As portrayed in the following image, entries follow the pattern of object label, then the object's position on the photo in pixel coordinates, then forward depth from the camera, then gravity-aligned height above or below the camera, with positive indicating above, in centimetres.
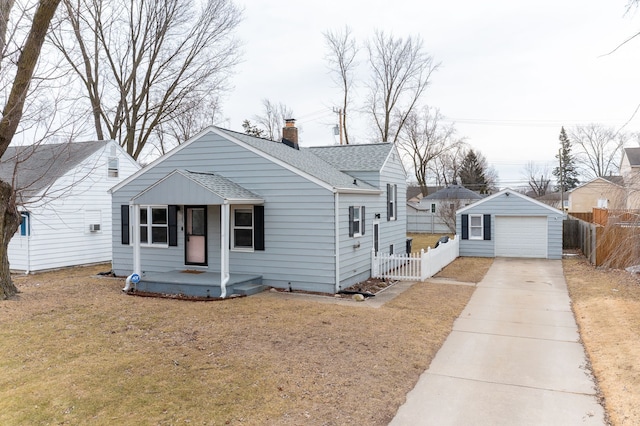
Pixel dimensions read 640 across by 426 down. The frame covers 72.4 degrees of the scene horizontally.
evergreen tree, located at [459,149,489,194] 5412 +491
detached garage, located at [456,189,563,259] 1995 -73
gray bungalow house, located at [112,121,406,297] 1136 -14
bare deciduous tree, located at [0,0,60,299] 810 +304
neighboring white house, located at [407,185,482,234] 3170 +2
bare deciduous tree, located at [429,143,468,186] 5377 +600
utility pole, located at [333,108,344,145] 2846 +762
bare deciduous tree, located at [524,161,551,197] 6185 +561
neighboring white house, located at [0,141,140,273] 1574 +23
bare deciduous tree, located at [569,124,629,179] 5319 +771
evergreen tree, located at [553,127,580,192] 6731 +673
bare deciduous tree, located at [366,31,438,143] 3322 +1115
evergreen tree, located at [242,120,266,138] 3878 +788
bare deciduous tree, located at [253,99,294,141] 4397 +1019
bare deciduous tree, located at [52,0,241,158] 2261 +806
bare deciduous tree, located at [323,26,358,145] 3344 +1207
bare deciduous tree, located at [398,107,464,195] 4394 +741
